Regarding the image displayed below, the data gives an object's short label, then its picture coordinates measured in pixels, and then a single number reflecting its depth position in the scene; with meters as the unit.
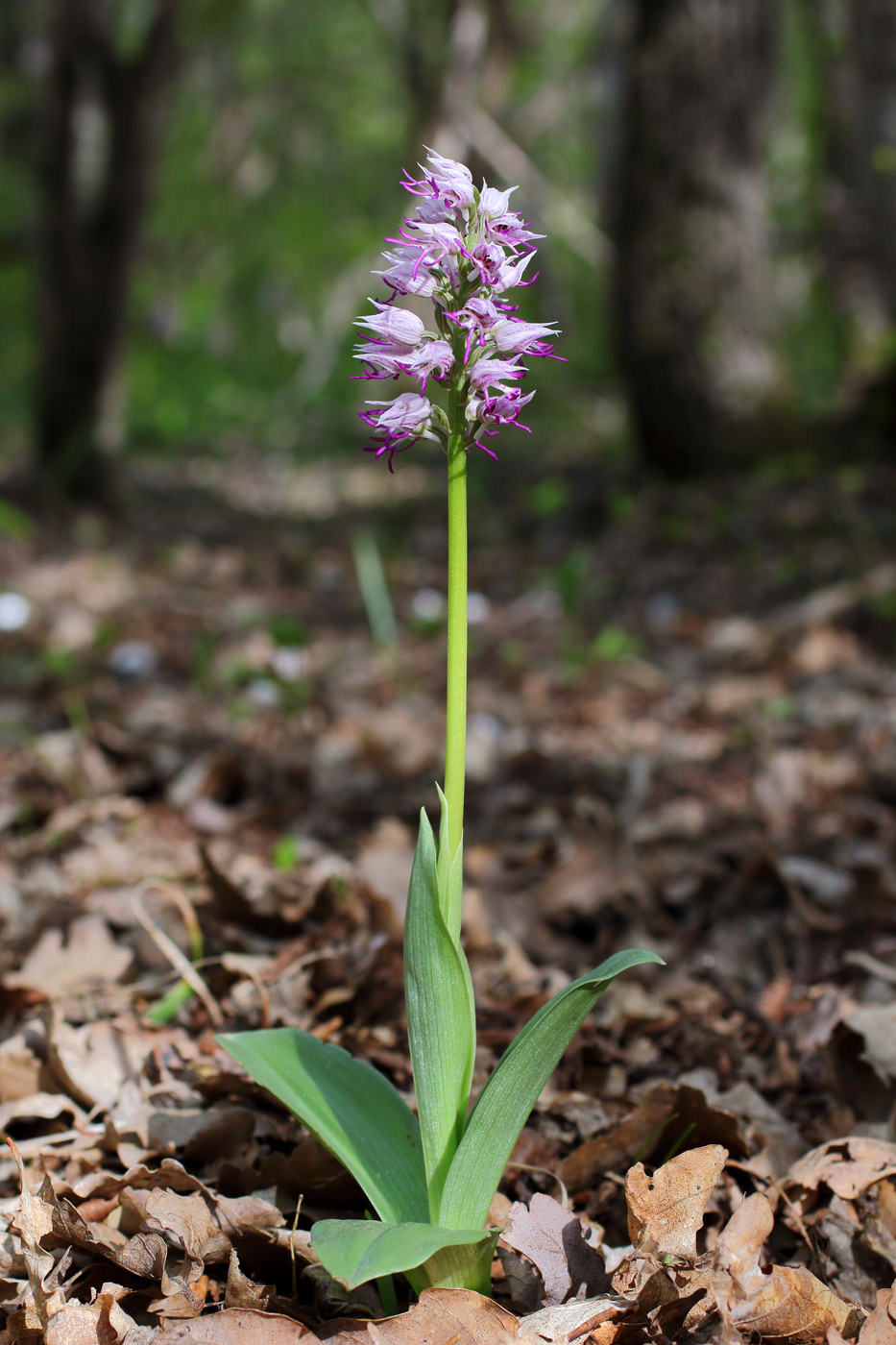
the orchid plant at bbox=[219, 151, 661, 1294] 0.83
